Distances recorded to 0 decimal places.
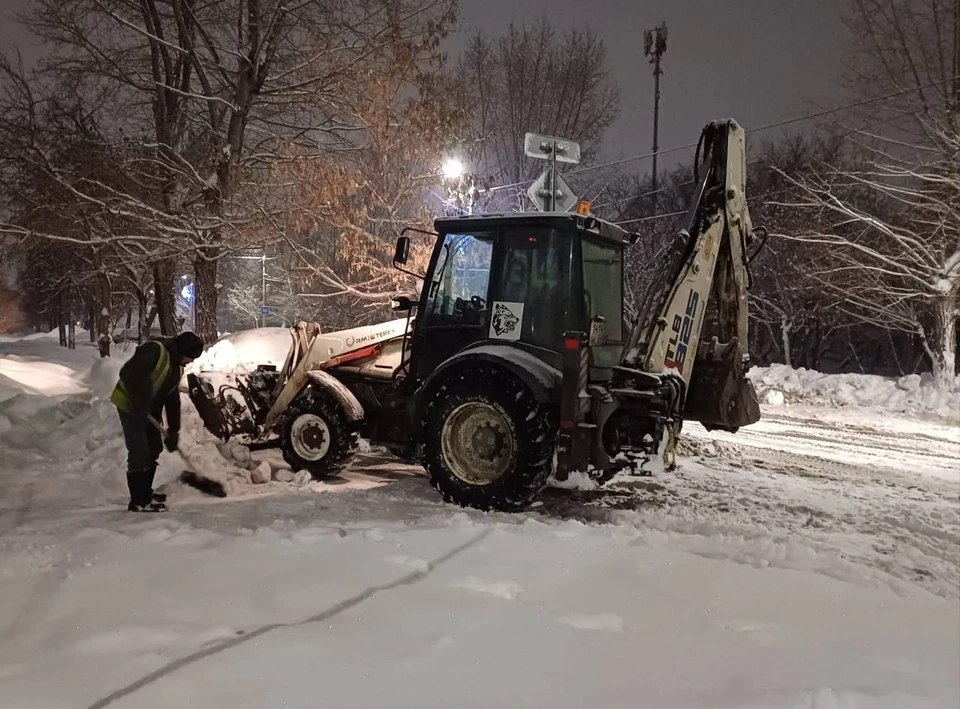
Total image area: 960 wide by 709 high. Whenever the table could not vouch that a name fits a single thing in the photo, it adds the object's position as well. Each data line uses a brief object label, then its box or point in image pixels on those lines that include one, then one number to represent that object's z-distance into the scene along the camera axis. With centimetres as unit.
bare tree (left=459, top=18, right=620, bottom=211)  2183
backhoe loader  604
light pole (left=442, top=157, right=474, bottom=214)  1380
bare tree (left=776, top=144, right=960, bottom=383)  1634
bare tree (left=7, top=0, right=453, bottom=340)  1230
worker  579
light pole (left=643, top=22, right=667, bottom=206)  3101
